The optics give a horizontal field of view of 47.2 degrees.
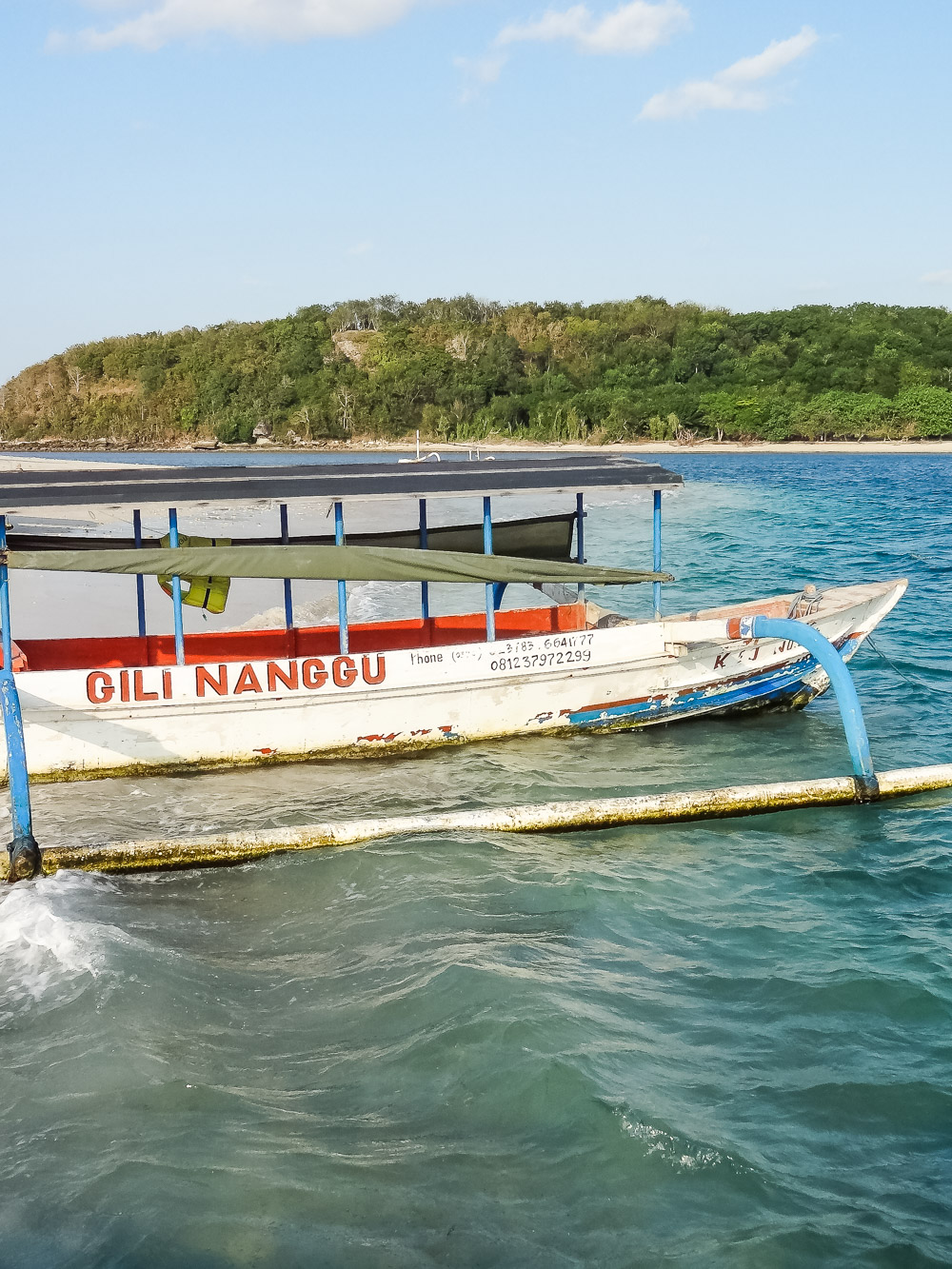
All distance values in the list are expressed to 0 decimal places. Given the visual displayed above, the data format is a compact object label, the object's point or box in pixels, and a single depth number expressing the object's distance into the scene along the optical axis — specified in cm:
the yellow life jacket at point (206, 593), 1172
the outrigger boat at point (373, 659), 1068
